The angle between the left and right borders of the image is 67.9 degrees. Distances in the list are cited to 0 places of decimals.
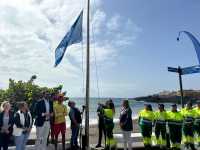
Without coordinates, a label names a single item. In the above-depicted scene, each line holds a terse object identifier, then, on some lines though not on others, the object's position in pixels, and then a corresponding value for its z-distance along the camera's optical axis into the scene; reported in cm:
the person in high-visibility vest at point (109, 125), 536
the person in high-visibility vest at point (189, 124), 551
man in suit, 491
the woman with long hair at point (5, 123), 467
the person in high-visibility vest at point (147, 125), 547
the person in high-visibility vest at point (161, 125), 551
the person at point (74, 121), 531
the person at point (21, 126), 466
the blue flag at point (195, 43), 579
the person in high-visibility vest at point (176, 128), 547
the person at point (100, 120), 542
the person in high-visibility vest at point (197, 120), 552
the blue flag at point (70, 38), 545
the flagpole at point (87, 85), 499
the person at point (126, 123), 527
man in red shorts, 519
